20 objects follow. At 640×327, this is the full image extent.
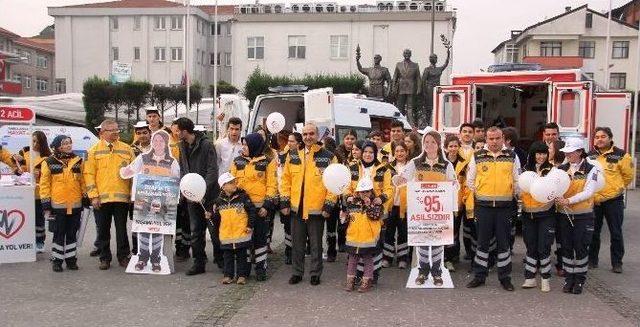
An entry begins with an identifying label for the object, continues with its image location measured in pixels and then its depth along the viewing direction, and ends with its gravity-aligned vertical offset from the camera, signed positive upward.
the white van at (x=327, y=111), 11.95 +0.31
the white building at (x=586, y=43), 60.88 +8.66
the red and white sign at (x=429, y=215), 6.95 -0.99
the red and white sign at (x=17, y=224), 8.12 -1.37
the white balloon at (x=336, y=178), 6.51 -0.56
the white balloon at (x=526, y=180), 6.52 -0.54
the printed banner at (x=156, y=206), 7.44 -1.01
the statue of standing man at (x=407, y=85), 16.33 +1.11
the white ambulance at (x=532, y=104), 10.63 +0.49
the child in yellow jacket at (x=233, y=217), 6.97 -1.05
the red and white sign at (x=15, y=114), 8.19 +0.08
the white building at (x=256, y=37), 46.81 +7.16
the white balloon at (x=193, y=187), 6.95 -0.72
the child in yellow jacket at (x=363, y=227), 6.64 -1.10
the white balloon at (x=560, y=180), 6.38 -0.53
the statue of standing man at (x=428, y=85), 16.69 +1.14
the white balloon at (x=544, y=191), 6.32 -0.64
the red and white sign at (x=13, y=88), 51.75 +3.03
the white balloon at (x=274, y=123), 10.51 +0.03
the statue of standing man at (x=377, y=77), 17.45 +1.40
